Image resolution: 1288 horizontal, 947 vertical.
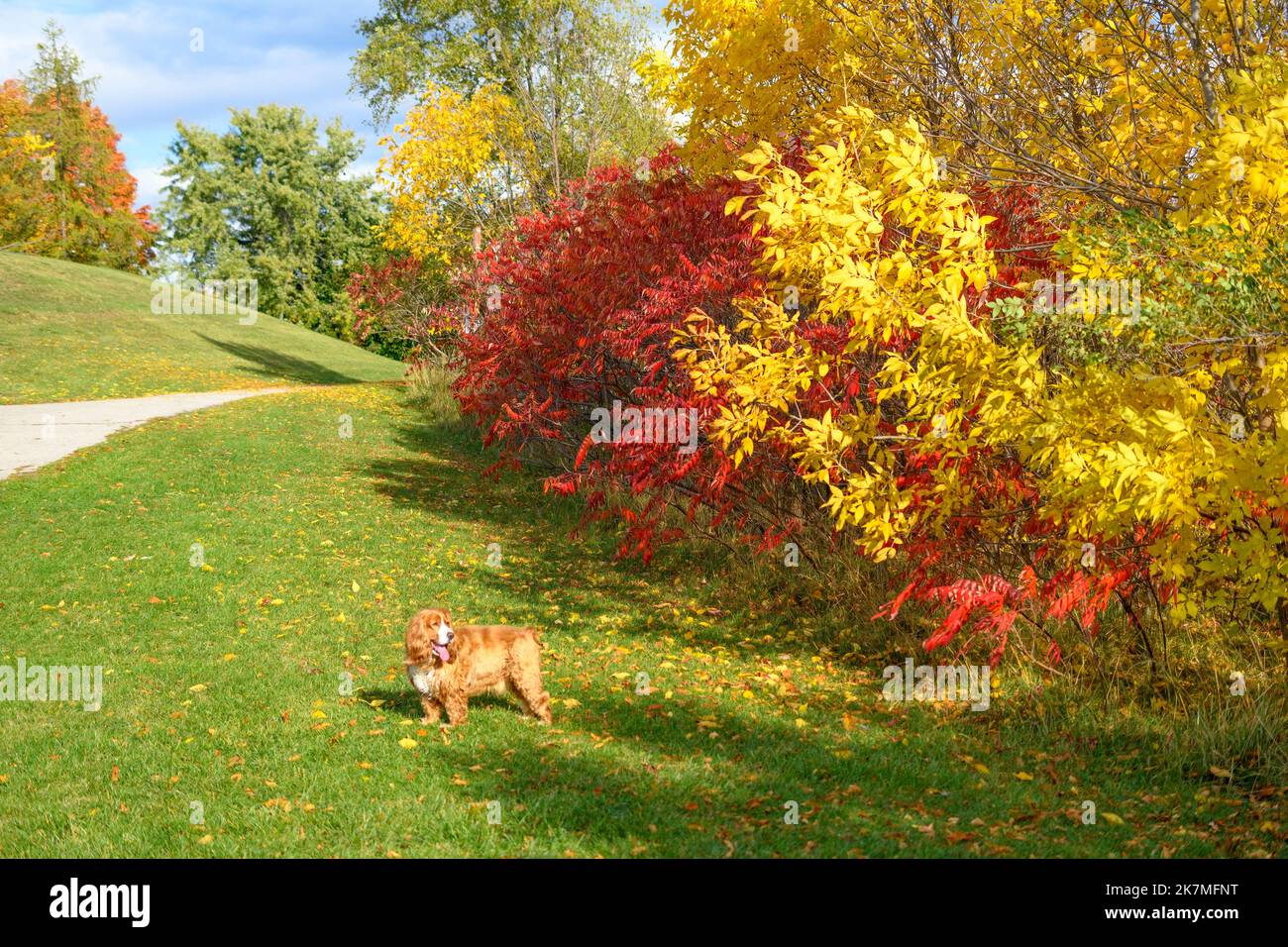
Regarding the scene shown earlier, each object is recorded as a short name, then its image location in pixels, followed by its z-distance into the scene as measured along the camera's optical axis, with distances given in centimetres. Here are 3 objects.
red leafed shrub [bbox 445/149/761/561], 844
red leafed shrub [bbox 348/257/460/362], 2214
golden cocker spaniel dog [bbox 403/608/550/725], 561
